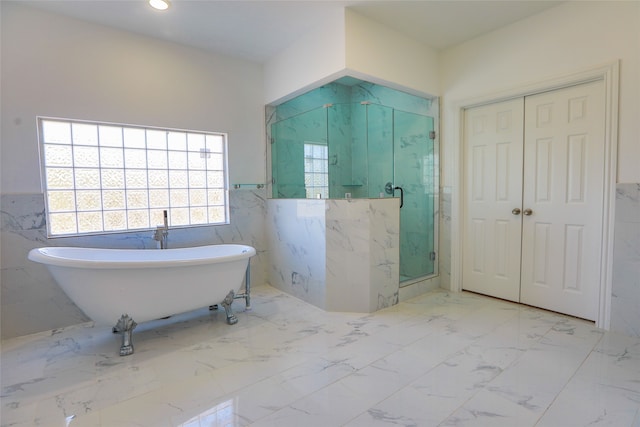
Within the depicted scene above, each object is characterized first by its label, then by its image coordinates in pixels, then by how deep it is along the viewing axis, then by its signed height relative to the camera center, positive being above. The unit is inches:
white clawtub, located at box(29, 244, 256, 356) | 80.8 -23.6
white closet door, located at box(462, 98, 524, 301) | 115.6 -0.7
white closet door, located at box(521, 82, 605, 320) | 96.7 -1.1
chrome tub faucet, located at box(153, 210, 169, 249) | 114.7 -12.7
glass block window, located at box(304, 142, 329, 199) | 122.3 +11.6
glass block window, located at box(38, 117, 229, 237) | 104.8 +8.9
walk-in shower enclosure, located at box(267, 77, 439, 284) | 121.9 +18.7
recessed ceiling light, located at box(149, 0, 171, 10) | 93.8 +59.9
